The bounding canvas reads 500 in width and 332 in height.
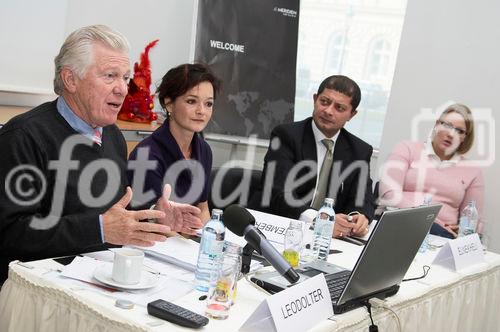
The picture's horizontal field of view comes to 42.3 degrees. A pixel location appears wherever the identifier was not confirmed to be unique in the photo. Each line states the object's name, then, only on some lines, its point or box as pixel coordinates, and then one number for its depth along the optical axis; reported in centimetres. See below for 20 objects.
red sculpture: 401
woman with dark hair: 266
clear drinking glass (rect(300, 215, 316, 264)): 223
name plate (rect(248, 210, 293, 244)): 234
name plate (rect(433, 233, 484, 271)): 256
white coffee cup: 163
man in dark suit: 330
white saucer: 163
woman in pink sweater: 396
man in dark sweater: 187
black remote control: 147
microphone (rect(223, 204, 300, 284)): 170
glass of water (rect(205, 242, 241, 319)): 156
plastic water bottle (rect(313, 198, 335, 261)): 230
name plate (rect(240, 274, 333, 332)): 150
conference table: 152
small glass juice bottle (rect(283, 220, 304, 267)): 207
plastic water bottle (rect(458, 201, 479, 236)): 336
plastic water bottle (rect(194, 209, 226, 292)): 176
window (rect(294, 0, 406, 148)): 497
